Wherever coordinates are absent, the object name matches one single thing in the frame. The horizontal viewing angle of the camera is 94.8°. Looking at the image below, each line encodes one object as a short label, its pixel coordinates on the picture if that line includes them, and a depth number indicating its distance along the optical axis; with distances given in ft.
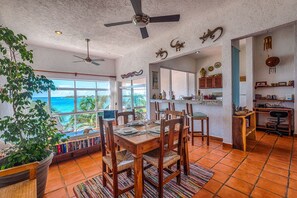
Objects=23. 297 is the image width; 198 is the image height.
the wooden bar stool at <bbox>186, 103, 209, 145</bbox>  9.88
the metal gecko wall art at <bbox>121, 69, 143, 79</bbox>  15.62
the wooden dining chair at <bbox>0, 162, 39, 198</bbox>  3.01
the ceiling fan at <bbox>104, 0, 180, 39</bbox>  6.15
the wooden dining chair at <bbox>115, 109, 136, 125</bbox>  7.75
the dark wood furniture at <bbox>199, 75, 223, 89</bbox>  19.01
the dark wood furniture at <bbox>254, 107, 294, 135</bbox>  11.50
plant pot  4.51
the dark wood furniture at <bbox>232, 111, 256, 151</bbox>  8.61
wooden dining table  4.71
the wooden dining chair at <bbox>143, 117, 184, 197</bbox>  4.95
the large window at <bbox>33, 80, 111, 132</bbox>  15.58
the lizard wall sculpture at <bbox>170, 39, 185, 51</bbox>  11.26
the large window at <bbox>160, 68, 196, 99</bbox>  20.98
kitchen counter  9.78
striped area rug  5.50
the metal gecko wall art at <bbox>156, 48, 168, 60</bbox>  12.69
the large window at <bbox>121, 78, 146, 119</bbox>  16.37
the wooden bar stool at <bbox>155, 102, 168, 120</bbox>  12.54
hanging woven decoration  12.99
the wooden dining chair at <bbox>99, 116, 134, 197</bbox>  4.89
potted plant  4.91
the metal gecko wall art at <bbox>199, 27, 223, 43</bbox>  9.16
